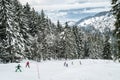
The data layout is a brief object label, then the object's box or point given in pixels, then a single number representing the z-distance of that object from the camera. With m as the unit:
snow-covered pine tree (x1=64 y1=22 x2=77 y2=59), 81.06
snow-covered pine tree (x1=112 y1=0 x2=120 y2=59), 24.55
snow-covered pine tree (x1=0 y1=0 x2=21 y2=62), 46.72
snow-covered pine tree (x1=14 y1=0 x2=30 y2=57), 52.85
